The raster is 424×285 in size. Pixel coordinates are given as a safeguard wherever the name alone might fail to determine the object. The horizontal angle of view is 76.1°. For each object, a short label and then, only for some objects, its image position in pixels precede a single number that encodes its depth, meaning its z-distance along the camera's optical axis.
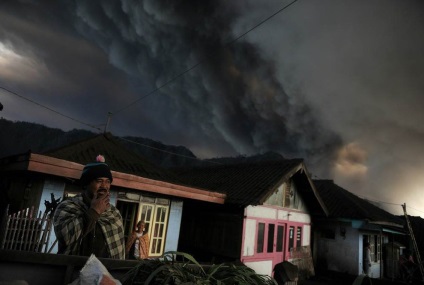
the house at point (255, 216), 12.12
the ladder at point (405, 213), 13.83
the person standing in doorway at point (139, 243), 8.48
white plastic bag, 1.12
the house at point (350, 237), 16.72
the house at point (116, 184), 7.17
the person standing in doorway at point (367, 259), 16.62
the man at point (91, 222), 2.29
